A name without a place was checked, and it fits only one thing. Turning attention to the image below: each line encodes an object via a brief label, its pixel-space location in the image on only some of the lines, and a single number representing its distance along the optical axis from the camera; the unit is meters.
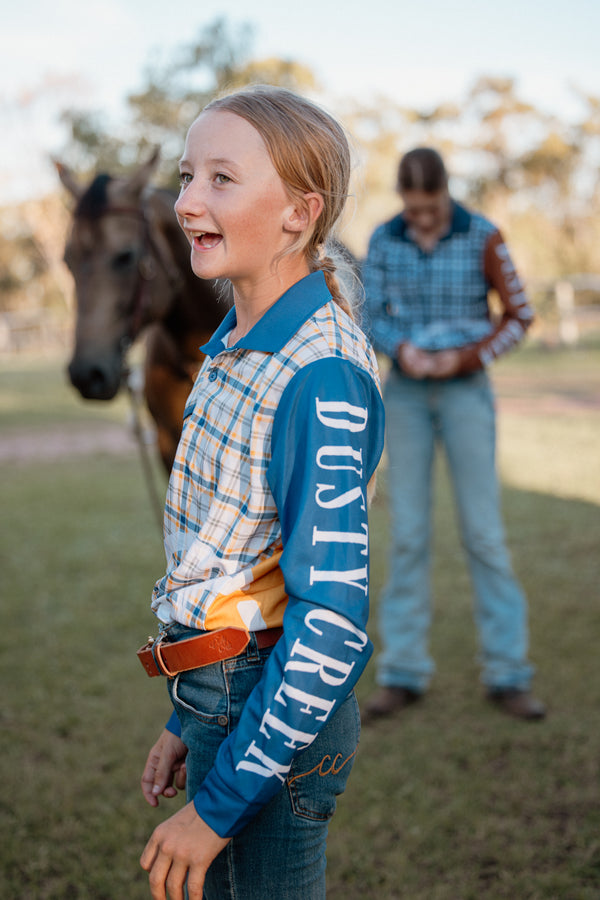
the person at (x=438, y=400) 3.22
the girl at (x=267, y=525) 1.03
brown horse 3.16
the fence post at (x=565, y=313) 21.50
